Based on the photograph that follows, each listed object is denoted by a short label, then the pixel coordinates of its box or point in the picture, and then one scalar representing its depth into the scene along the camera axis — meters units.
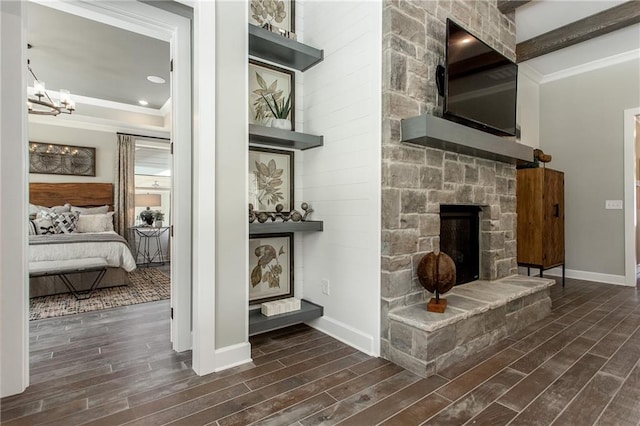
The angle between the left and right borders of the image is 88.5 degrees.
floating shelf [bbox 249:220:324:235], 2.41
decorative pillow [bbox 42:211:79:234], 4.86
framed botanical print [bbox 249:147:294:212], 2.76
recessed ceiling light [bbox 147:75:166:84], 4.70
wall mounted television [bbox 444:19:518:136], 2.42
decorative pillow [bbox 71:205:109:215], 5.57
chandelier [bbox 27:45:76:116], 3.60
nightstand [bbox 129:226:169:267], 6.33
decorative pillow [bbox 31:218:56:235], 4.73
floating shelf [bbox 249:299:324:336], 2.42
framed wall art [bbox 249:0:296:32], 2.73
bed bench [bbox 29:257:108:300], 3.76
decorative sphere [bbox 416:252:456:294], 2.17
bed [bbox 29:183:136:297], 3.92
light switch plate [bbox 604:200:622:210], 4.30
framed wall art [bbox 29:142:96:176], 5.48
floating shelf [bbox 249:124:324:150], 2.42
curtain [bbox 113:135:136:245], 6.08
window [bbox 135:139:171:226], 7.41
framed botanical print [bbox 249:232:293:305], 2.76
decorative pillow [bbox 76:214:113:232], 5.25
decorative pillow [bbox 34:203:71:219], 5.11
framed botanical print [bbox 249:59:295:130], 2.75
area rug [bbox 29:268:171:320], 3.29
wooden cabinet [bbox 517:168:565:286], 3.99
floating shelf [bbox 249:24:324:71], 2.43
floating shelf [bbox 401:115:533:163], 2.13
